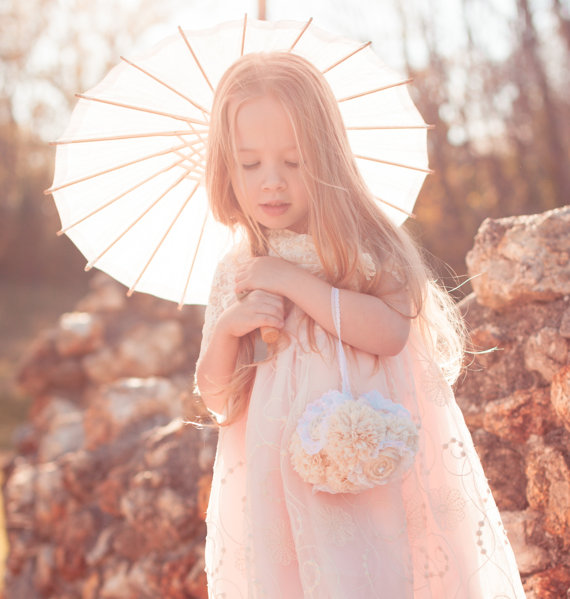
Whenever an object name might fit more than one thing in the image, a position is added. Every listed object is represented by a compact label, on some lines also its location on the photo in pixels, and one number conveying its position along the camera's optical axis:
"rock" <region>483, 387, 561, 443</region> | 2.22
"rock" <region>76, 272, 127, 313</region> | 5.97
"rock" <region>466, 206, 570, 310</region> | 2.32
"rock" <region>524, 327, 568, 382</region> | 2.21
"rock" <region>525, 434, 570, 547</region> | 2.03
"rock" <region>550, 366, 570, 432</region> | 2.06
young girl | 1.62
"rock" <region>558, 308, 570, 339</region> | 2.19
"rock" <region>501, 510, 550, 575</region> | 2.07
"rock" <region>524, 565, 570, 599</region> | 1.97
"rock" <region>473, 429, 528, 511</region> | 2.25
